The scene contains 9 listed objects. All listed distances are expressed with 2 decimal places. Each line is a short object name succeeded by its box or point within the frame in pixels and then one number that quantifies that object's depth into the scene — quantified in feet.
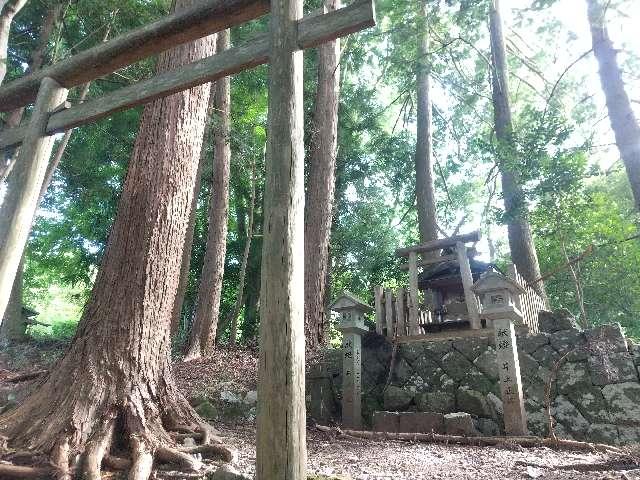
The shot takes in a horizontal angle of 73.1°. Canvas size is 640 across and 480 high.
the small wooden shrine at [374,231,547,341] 23.82
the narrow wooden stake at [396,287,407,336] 25.02
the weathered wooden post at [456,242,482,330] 23.43
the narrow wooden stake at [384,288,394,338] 25.31
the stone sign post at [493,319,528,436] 17.43
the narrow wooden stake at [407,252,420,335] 24.85
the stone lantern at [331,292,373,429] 20.93
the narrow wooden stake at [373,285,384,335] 25.62
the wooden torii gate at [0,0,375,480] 7.12
